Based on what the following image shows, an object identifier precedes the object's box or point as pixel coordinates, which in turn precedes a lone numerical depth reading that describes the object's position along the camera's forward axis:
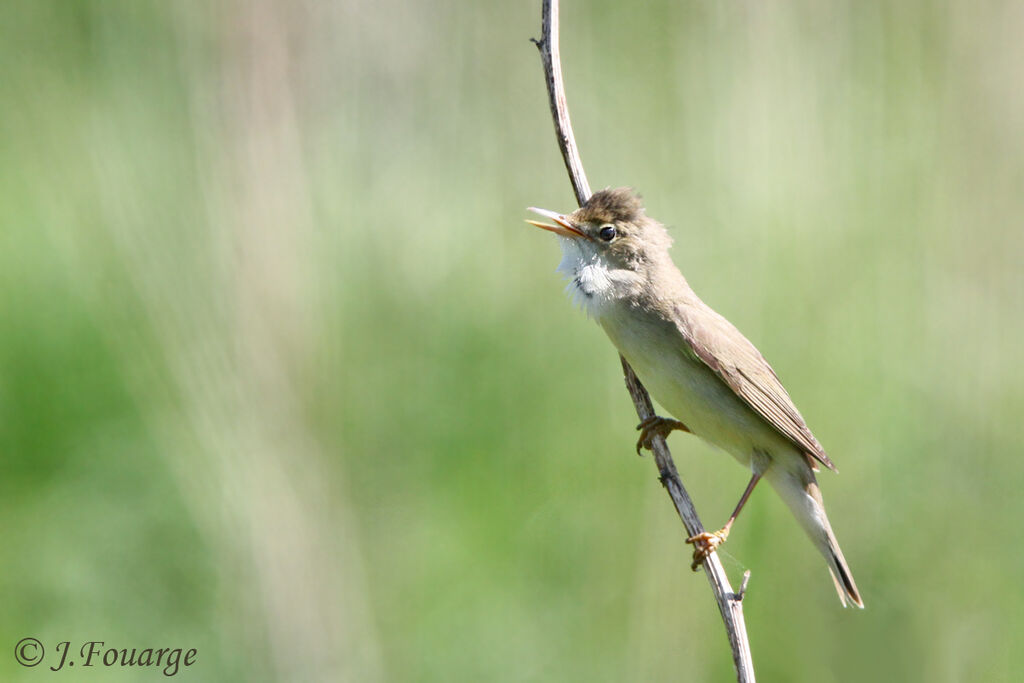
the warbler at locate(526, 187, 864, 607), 6.61
